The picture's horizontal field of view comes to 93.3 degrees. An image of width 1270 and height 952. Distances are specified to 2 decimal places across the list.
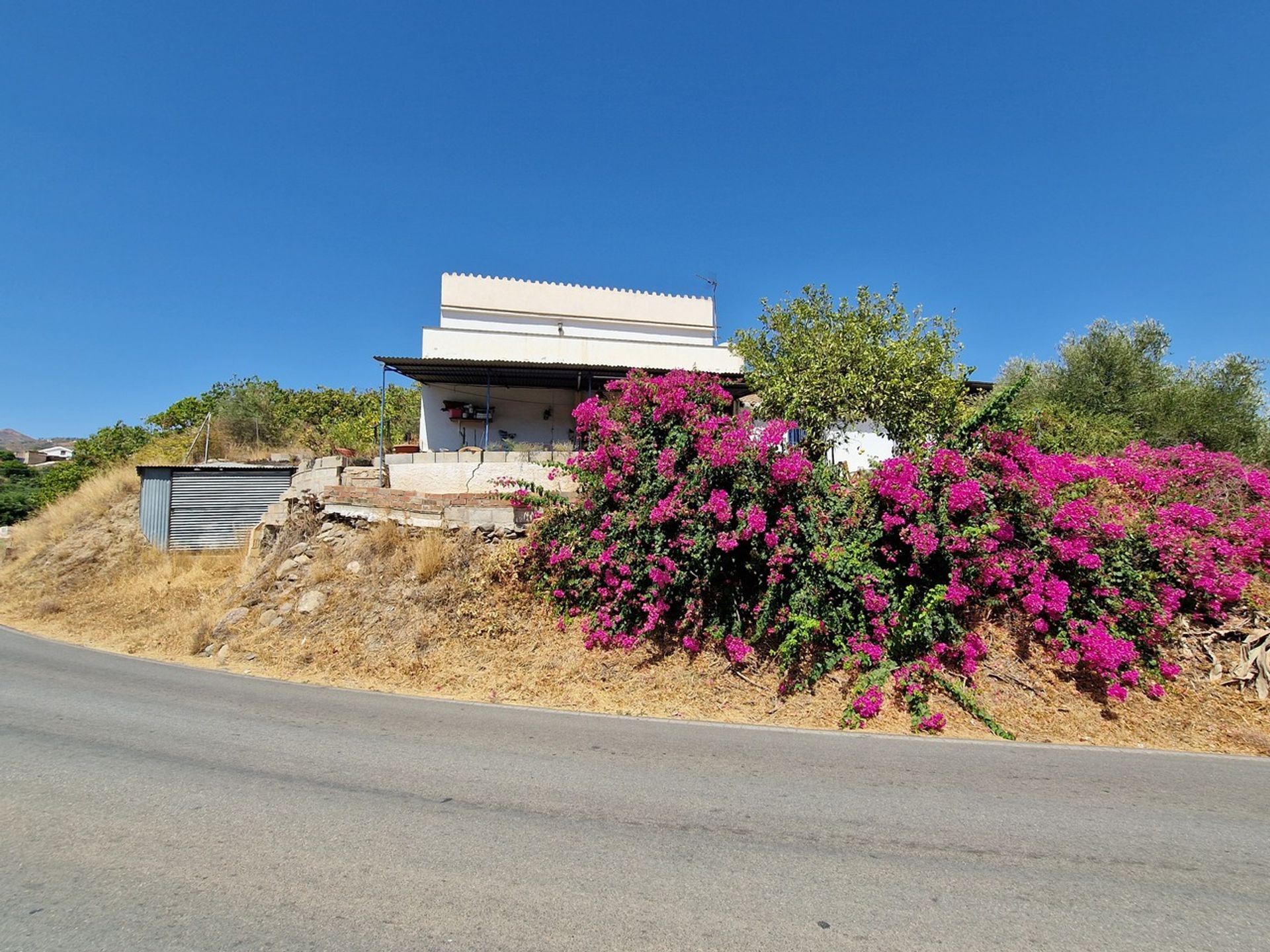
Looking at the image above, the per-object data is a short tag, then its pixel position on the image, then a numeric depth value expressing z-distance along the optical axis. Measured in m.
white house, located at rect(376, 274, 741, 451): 19.33
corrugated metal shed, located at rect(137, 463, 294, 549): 16.97
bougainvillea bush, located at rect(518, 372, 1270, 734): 7.26
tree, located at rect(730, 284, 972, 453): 12.22
